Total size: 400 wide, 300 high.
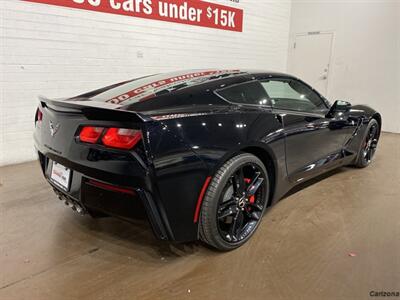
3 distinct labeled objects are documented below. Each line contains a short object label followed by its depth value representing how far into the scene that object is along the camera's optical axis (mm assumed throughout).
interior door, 7363
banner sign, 4328
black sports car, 1667
